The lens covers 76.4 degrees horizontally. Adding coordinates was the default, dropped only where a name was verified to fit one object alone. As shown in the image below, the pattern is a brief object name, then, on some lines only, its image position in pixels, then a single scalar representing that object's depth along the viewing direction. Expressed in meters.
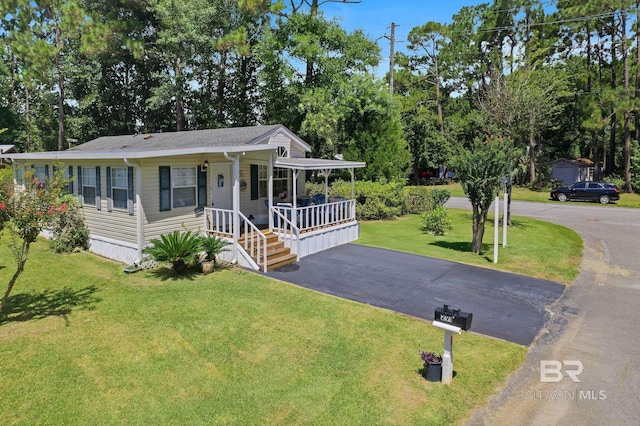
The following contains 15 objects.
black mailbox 5.06
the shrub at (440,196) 21.97
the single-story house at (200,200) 10.68
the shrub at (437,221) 16.31
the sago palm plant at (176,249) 9.52
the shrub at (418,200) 22.50
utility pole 25.01
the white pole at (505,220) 12.57
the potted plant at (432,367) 5.48
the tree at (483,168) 11.70
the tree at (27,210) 6.28
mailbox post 5.07
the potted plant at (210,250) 10.16
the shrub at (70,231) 12.05
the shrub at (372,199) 20.11
